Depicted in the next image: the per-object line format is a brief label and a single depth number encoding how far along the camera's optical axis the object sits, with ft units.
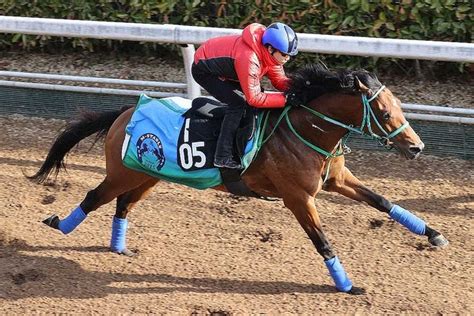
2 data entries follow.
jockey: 34.91
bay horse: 34.37
